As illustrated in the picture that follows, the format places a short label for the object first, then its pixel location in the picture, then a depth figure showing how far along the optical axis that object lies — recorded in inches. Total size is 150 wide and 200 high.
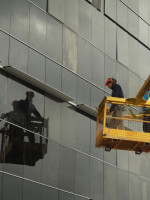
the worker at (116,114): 1205.7
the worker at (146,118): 1226.6
